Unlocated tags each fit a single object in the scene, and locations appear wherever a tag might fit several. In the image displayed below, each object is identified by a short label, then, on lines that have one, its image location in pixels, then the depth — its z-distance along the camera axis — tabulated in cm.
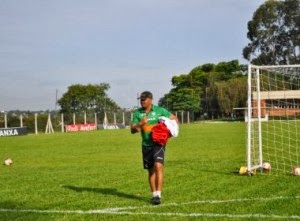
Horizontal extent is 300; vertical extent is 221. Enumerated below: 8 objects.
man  989
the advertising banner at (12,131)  5653
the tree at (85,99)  10650
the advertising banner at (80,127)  7175
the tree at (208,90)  9856
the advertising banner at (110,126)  7631
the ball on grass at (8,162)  1952
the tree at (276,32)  8375
